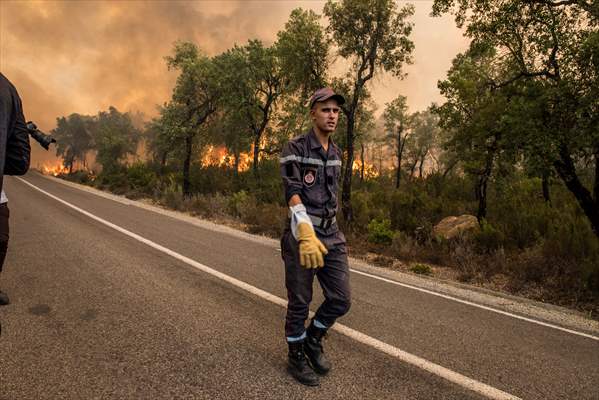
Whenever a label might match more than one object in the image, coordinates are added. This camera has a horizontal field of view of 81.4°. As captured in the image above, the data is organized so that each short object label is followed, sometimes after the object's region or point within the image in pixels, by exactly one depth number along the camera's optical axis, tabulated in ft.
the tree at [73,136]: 272.31
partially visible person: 5.18
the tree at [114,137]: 167.43
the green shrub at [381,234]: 31.32
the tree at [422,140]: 169.89
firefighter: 8.93
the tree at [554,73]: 20.89
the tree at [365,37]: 45.98
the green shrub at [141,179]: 73.15
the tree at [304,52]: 55.16
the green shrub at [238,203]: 44.94
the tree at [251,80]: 76.18
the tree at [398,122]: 146.64
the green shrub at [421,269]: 24.67
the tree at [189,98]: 76.13
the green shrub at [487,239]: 28.25
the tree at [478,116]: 26.27
